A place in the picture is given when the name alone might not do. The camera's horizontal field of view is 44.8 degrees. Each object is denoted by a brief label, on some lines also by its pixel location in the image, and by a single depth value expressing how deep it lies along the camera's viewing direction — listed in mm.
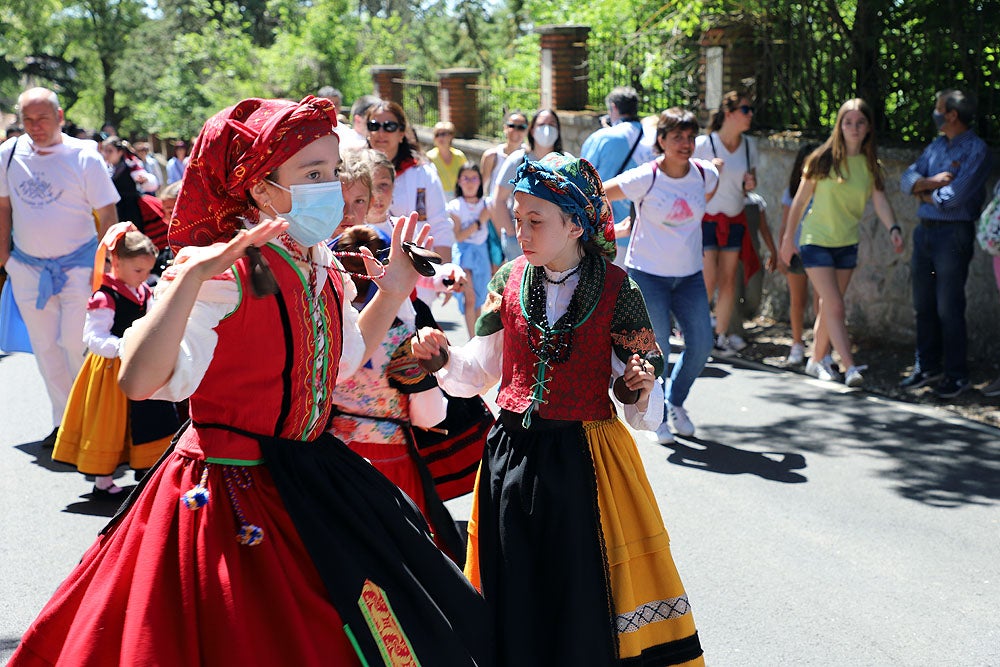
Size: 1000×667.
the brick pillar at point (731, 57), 12641
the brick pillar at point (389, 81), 25031
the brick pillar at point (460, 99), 21469
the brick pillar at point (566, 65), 16734
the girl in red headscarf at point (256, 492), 2648
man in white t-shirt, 7582
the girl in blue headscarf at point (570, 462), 3771
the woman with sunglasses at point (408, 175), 7219
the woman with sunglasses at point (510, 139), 11391
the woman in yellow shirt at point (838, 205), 8938
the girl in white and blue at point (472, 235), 10078
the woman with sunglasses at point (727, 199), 9773
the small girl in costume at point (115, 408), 6590
